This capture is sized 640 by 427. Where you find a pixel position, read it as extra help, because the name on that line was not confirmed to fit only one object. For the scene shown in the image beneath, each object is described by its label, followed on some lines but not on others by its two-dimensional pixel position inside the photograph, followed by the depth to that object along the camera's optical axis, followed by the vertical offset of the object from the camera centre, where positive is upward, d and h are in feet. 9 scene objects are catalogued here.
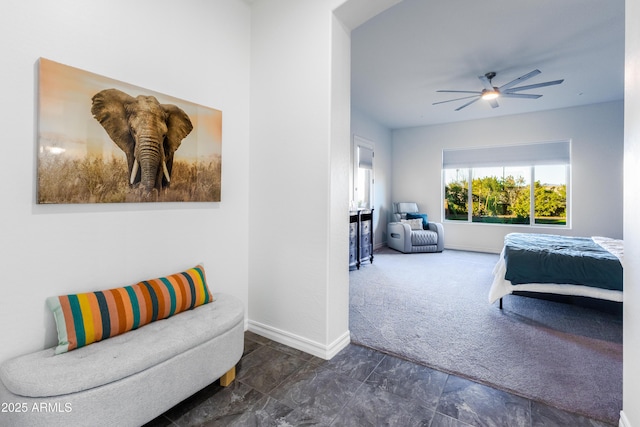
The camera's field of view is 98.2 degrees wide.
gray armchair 19.42 -1.73
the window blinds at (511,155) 18.47 +4.01
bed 8.48 -1.92
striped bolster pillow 4.59 -1.81
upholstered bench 3.71 -2.50
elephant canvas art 4.87 +1.41
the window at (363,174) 18.75 +2.66
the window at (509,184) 18.72 +2.00
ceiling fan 12.75 +5.69
